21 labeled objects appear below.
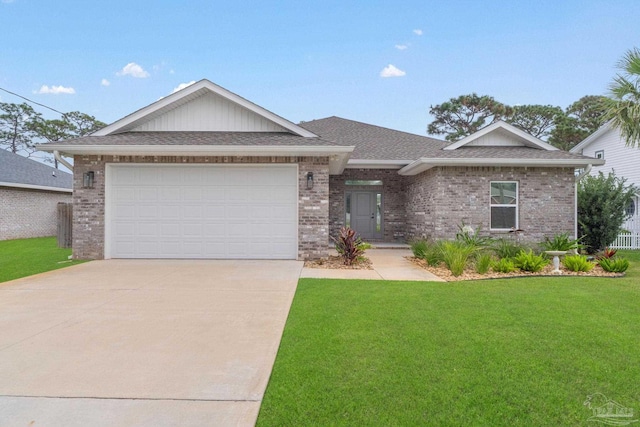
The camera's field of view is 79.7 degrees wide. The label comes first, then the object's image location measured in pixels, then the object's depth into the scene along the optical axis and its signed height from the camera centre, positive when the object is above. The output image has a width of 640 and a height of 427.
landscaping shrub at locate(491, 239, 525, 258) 9.52 -0.95
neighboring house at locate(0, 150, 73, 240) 17.34 +0.62
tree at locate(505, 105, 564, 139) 31.59 +7.94
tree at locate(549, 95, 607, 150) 29.55 +6.90
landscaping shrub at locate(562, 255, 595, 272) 8.73 -1.19
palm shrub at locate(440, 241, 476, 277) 8.18 -0.98
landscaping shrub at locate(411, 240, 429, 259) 10.41 -1.03
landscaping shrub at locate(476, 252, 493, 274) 8.38 -1.16
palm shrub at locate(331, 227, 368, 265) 9.65 -0.91
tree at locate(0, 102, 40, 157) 34.81 +7.71
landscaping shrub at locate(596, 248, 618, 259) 9.00 -0.98
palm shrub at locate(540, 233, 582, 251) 9.66 -0.83
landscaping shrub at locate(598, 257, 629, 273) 8.55 -1.18
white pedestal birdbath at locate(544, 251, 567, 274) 8.64 -1.08
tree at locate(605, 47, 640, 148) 9.58 +3.00
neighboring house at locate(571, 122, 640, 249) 19.44 +3.07
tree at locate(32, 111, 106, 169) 35.94 +8.07
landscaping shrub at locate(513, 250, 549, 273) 8.55 -1.14
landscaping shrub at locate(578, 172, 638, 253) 12.01 +0.02
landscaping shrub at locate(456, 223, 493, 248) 9.98 -0.74
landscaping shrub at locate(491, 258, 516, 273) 8.48 -1.21
